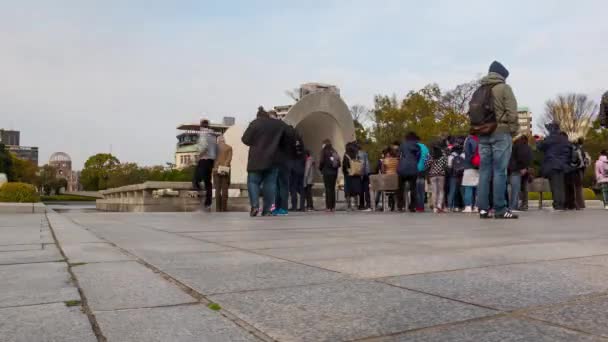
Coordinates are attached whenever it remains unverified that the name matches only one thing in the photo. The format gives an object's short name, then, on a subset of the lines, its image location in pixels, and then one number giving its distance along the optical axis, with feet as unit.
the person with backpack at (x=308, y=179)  45.91
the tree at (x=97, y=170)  368.44
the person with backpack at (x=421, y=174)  39.83
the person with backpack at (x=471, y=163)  35.58
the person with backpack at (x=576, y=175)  43.86
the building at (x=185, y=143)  495.73
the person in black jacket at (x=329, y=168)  44.21
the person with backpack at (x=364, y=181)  45.85
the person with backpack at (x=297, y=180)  45.19
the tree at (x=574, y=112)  149.59
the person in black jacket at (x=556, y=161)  41.68
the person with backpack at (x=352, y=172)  45.15
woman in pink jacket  47.42
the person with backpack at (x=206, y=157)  39.17
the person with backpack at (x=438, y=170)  40.11
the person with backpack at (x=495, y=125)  25.75
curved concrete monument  63.67
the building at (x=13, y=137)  616.39
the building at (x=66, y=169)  539.29
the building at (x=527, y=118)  318.96
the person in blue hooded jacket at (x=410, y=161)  39.47
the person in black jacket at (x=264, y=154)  31.71
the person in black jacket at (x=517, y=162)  38.50
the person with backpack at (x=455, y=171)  39.22
